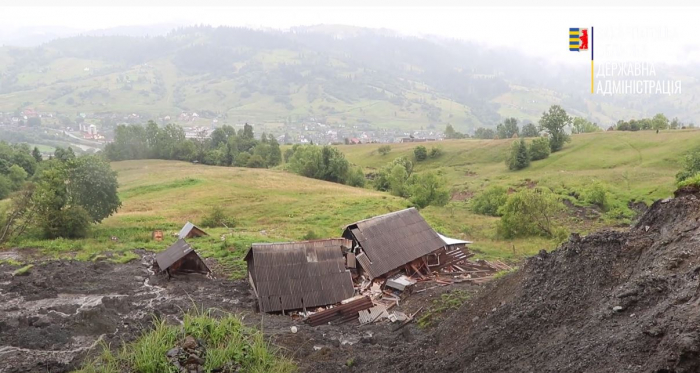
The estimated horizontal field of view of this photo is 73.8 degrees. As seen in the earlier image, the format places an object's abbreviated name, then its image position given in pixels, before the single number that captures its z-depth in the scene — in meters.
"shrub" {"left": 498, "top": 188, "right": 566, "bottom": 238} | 38.16
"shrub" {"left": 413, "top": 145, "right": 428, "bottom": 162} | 104.68
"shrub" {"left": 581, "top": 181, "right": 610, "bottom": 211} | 49.77
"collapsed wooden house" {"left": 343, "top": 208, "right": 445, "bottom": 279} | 28.27
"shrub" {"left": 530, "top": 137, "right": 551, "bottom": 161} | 84.56
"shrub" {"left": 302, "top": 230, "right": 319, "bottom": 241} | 36.97
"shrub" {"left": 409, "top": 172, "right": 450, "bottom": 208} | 55.01
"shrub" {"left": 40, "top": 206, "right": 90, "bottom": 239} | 37.91
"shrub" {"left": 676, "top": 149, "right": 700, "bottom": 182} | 46.53
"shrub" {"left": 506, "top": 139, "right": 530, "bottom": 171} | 81.31
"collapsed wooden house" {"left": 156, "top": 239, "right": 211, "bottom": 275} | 28.59
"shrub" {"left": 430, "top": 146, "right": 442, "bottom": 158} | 104.12
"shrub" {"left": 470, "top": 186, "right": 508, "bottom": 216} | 52.02
